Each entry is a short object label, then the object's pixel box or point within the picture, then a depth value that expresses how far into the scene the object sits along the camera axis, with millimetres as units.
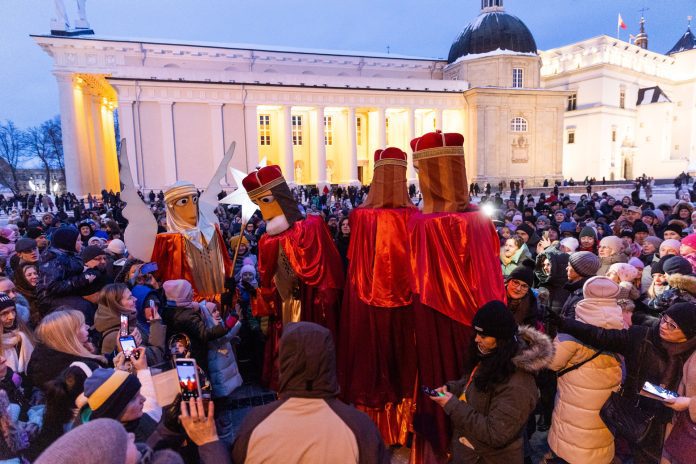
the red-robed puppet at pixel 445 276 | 3221
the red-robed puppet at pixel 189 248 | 4746
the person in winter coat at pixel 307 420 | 1612
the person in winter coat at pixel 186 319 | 3529
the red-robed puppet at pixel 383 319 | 3781
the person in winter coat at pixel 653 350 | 2668
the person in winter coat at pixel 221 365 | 3986
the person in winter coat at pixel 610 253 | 4969
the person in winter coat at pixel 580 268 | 4031
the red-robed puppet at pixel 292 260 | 4324
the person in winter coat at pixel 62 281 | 4305
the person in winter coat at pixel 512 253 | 5426
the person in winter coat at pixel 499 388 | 2232
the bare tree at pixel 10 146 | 51312
